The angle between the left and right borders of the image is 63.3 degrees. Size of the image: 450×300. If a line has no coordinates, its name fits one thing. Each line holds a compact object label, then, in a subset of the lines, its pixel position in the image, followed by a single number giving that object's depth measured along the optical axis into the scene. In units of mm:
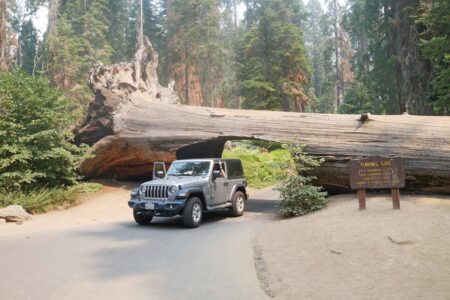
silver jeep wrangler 9297
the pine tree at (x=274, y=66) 29297
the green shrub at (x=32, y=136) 12984
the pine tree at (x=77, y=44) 30203
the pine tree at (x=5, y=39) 18719
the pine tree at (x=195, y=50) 36656
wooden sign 8750
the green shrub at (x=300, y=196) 10273
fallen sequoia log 10586
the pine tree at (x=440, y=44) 14148
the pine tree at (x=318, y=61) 47038
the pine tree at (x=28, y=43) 45494
